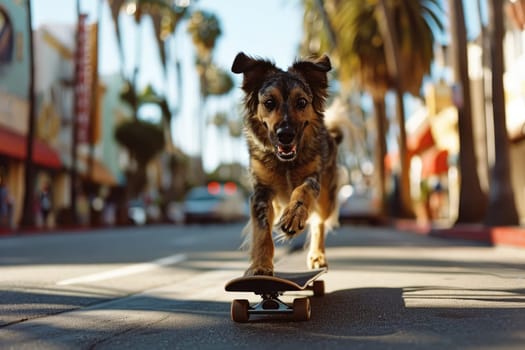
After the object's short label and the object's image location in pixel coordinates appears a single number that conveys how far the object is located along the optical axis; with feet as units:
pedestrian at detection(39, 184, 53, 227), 96.73
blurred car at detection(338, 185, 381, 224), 104.22
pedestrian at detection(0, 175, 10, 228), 86.58
